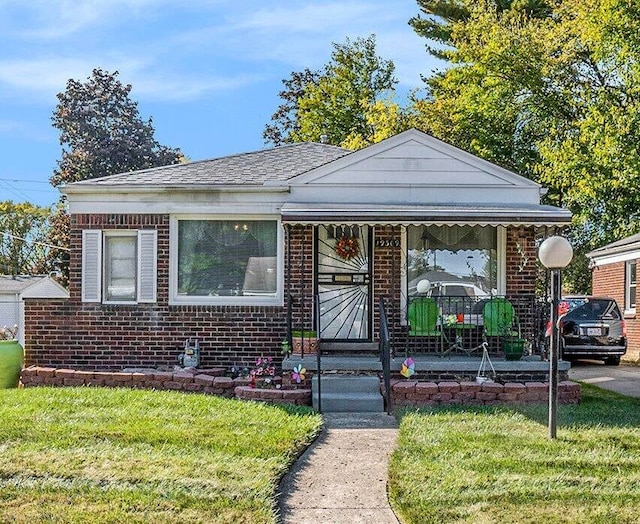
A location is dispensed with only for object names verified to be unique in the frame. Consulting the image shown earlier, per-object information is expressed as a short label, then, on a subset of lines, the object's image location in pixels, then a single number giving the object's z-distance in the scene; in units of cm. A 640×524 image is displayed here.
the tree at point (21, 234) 3653
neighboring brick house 1984
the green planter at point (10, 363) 1084
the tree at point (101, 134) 3359
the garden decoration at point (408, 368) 1017
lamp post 793
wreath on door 1191
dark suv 1641
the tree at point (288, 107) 3744
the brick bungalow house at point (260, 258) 1158
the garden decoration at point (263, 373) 1041
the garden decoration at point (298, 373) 1011
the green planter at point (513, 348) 1063
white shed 2039
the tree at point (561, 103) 1634
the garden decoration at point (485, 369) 1023
